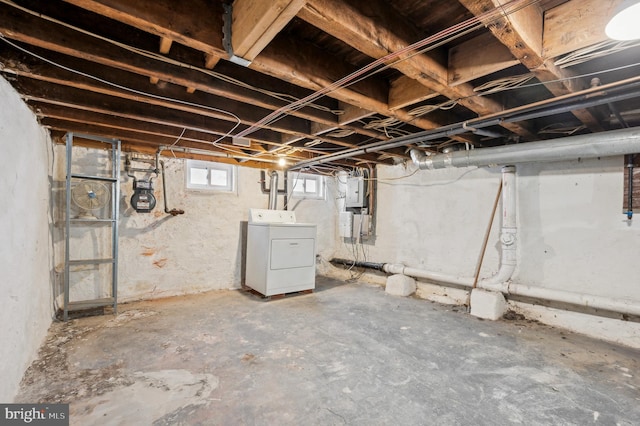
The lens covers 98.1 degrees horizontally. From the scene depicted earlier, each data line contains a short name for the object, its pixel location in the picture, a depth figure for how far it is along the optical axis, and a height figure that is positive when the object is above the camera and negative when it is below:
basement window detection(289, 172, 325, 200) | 4.77 +0.43
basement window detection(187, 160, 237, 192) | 3.85 +0.45
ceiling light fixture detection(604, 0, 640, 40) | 0.98 +0.73
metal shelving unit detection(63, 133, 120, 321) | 2.72 -0.23
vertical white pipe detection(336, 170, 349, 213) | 5.07 +0.38
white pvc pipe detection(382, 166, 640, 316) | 2.58 -0.68
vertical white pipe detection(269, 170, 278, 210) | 4.45 +0.26
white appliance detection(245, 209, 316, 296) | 3.56 -0.65
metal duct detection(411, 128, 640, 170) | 2.07 +0.57
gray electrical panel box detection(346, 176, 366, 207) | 4.40 +0.30
